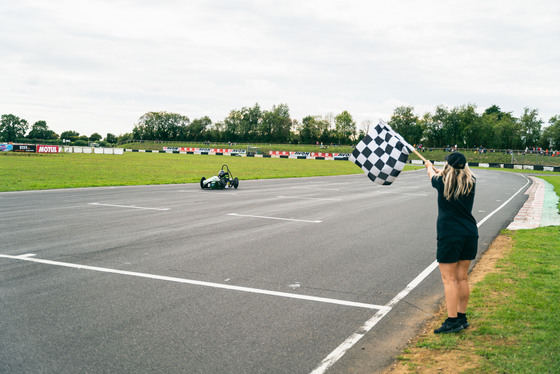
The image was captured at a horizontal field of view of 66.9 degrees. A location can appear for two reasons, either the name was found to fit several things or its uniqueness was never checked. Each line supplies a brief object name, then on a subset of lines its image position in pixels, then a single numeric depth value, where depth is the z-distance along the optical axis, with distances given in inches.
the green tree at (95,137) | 6533.0
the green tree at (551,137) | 3655.5
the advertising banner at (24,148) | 1895.9
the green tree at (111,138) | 6241.1
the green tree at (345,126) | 4909.0
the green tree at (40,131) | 5644.7
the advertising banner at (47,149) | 1933.9
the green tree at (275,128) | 5226.4
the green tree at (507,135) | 4035.4
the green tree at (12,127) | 5329.7
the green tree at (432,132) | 4603.8
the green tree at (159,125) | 5674.2
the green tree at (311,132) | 4987.7
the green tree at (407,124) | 4596.0
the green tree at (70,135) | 6156.5
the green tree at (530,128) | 3988.7
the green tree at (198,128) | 5497.0
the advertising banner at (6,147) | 1883.6
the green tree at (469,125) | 4313.5
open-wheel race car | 706.2
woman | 160.4
